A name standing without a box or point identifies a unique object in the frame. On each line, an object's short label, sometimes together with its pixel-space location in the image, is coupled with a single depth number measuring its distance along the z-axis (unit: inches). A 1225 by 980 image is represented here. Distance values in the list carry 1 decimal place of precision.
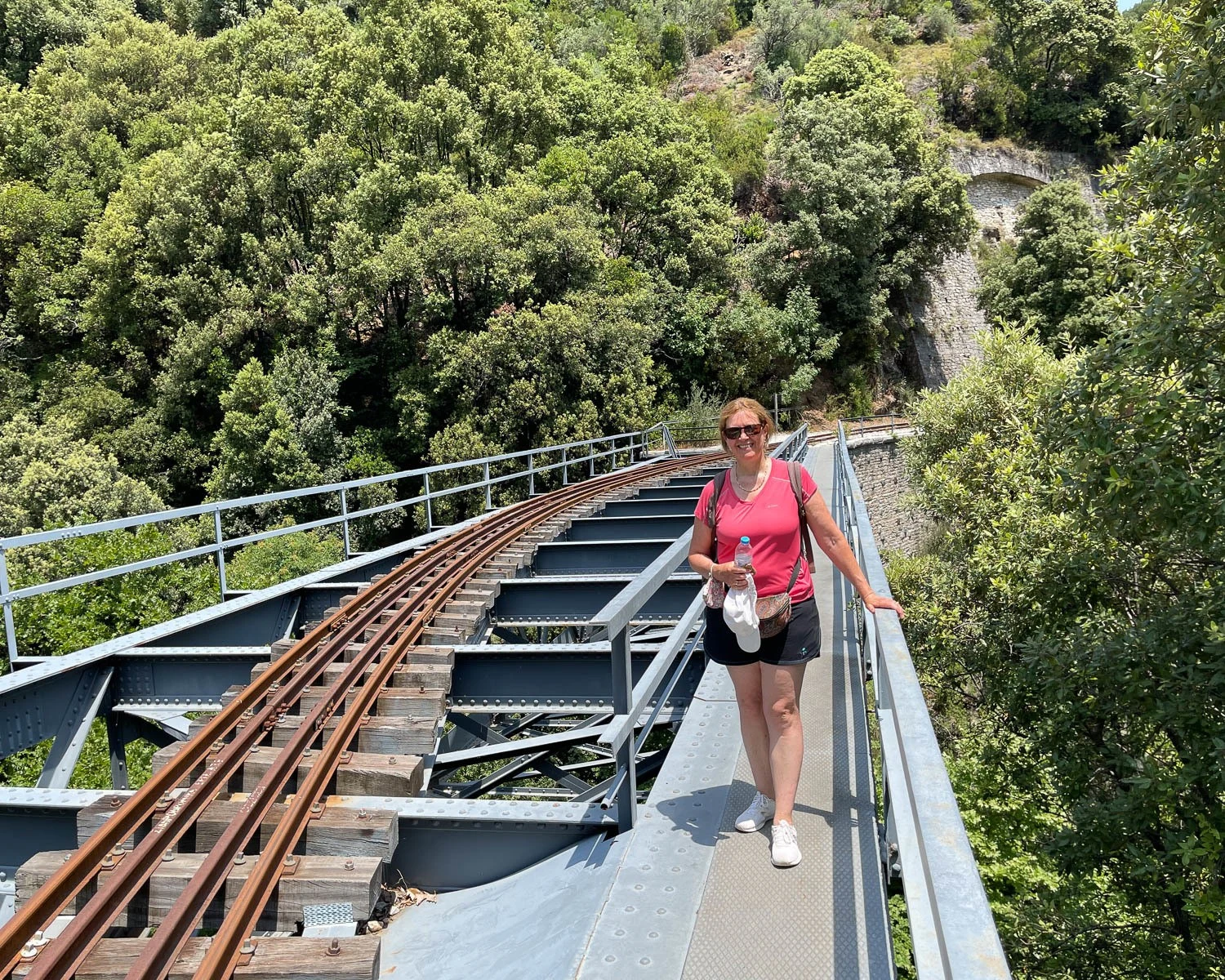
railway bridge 106.7
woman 128.3
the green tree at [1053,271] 1469.0
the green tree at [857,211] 1489.9
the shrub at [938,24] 2367.1
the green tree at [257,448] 1067.3
